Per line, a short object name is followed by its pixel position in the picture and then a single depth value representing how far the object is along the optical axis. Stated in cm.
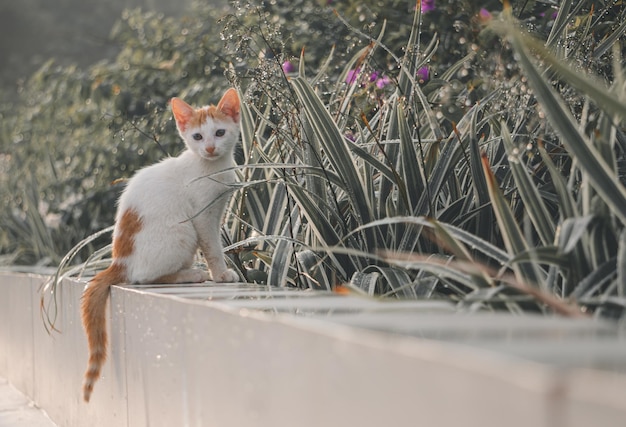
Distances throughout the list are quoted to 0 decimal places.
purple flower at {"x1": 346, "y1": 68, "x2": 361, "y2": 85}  343
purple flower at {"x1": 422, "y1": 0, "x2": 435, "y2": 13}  446
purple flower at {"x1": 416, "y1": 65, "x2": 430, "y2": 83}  372
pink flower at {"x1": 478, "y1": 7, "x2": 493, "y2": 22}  399
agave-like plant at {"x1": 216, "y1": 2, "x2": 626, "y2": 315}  195
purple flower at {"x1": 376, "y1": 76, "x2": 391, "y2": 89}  382
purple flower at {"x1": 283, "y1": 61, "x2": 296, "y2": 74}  409
